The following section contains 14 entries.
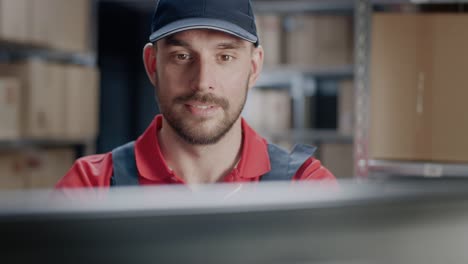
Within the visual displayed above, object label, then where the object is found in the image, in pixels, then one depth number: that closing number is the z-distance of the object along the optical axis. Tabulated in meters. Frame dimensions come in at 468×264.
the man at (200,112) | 1.17
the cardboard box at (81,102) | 3.50
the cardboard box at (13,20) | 2.96
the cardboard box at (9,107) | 3.00
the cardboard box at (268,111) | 3.93
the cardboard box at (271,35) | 3.87
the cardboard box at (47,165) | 3.30
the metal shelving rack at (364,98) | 2.35
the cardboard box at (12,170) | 3.11
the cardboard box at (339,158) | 3.76
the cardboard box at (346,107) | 3.79
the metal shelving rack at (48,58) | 3.22
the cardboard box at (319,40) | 3.78
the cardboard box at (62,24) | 3.23
